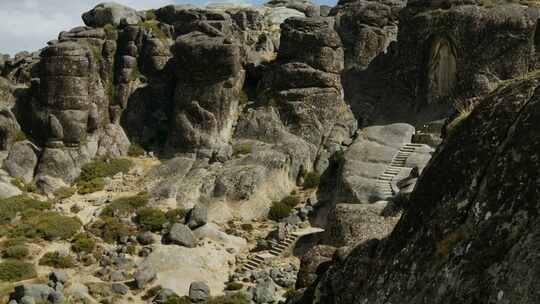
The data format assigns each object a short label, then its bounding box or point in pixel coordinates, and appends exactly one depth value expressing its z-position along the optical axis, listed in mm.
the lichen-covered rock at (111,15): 52584
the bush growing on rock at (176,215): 35778
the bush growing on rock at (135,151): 44250
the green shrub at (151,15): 56103
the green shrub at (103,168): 41156
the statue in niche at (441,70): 44281
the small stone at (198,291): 27870
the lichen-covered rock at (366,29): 50625
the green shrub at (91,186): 39781
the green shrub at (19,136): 41344
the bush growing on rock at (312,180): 40719
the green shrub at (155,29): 49844
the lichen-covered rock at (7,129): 40656
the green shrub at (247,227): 36312
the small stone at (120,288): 28797
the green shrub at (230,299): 26562
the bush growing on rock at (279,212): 37688
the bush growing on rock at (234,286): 29625
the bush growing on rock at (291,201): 38531
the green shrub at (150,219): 35375
